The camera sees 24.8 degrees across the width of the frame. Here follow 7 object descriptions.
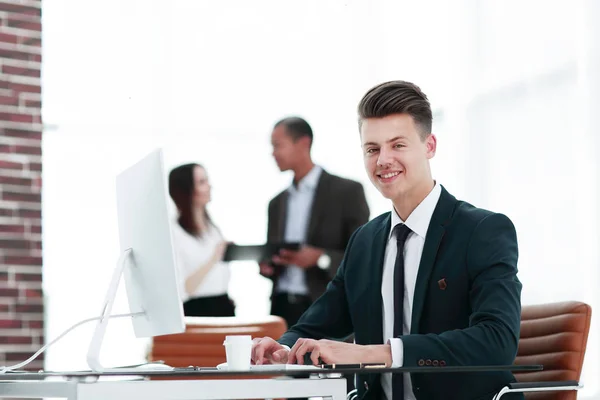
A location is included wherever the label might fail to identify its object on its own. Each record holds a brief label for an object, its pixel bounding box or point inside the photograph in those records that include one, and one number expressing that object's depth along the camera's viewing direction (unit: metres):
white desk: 2.78
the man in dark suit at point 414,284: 3.27
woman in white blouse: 5.60
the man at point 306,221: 5.49
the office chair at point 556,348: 3.49
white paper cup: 3.12
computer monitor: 3.10
